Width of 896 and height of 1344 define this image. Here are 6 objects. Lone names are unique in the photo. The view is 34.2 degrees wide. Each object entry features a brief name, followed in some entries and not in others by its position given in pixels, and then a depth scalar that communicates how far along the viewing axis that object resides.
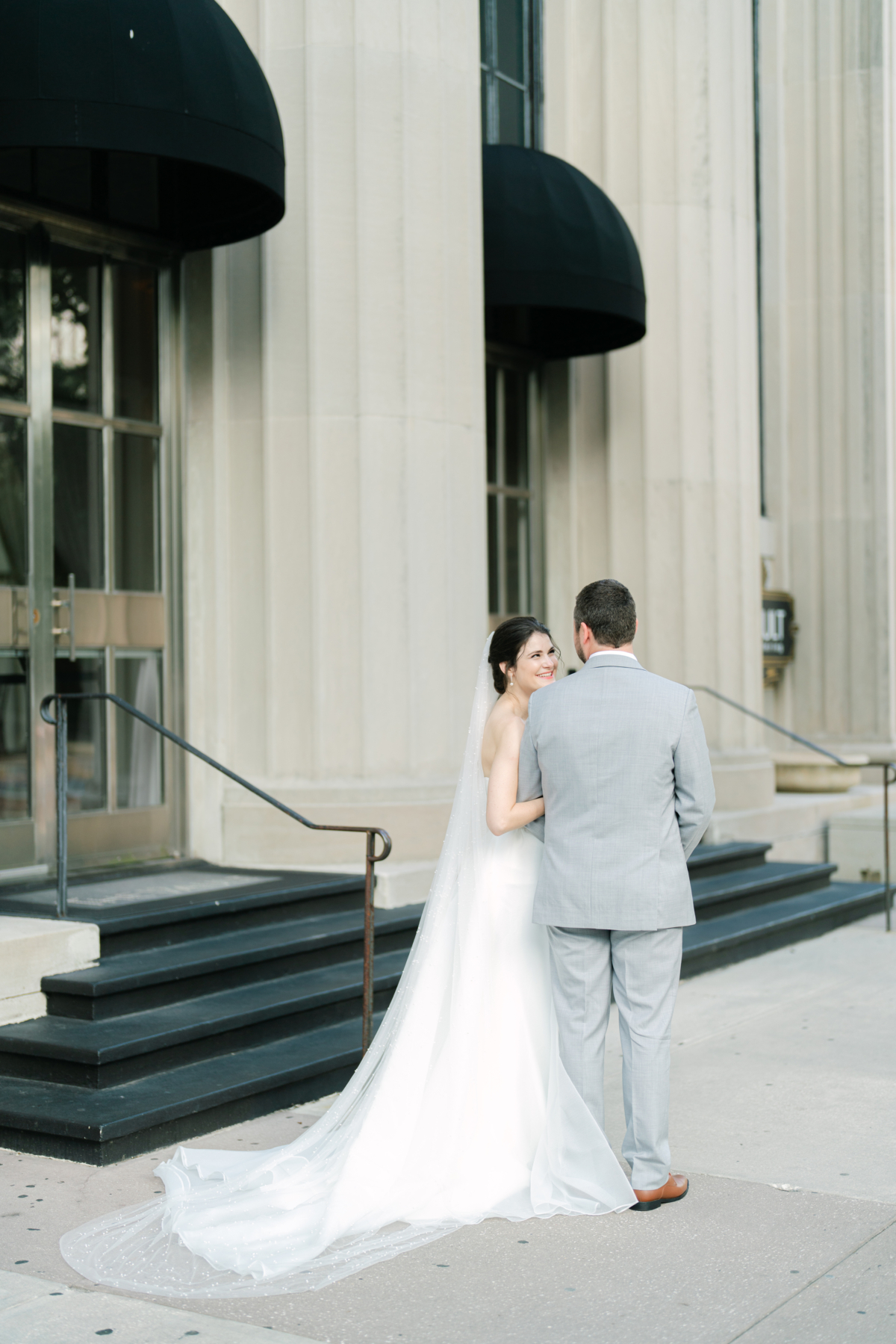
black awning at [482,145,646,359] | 10.22
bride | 4.32
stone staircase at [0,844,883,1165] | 5.43
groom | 4.59
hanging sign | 15.94
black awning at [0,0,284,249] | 6.77
